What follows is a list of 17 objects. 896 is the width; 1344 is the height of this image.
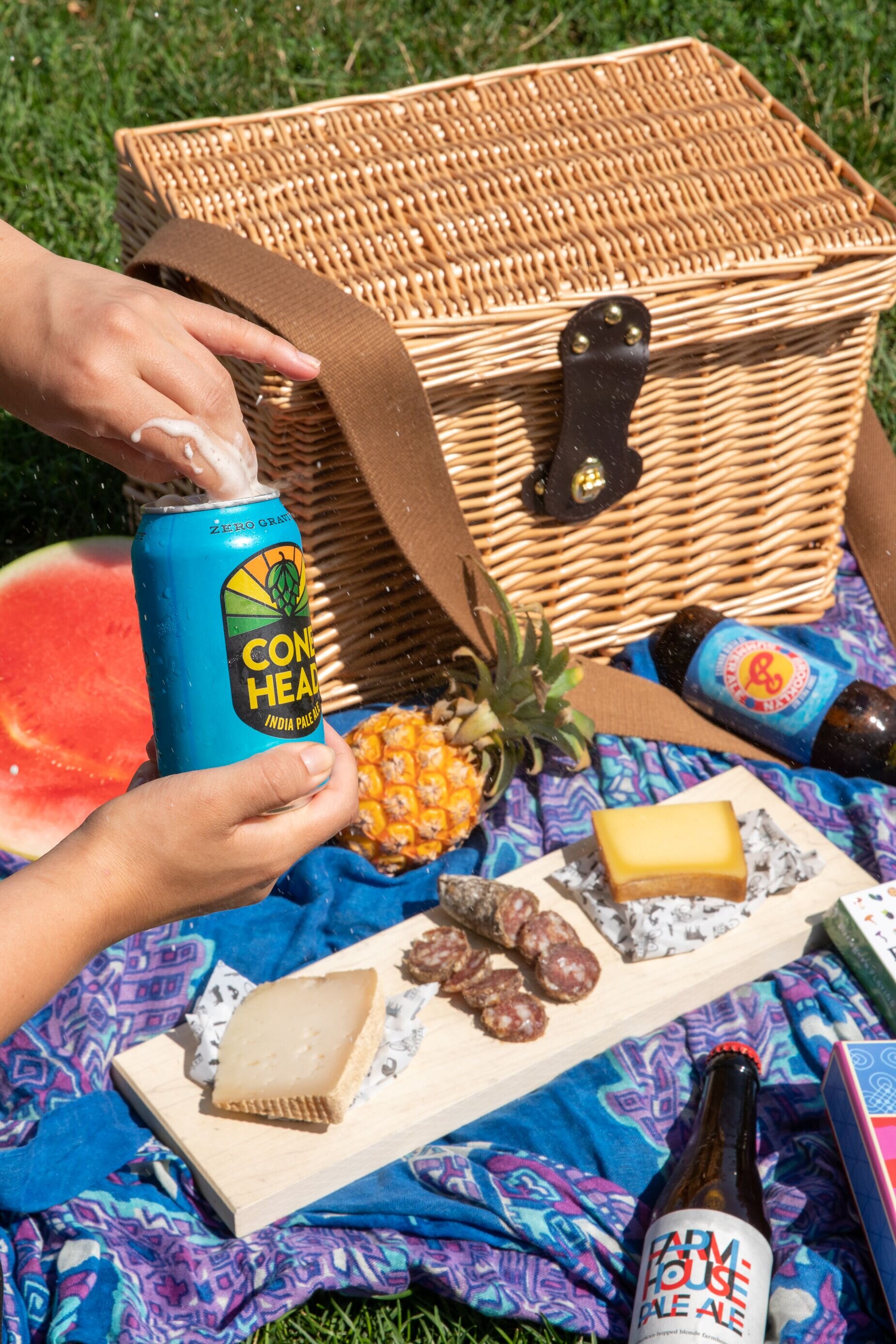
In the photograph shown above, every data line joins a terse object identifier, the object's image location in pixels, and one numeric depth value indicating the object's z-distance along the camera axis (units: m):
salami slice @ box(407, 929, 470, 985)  1.13
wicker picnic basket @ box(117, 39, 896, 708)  1.19
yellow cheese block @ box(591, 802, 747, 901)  1.15
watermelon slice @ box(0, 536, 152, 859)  1.23
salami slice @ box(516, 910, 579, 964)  1.14
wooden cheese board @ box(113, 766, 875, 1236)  1.04
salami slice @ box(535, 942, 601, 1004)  1.12
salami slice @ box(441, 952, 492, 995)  1.12
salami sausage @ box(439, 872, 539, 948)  1.14
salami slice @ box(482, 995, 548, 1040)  1.10
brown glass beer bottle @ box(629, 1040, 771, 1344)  0.96
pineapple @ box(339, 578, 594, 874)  1.20
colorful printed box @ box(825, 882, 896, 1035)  1.12
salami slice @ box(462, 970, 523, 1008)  1.11
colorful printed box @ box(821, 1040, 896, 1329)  0.99
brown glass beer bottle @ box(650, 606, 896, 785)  1.29
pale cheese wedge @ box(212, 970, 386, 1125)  1.05
